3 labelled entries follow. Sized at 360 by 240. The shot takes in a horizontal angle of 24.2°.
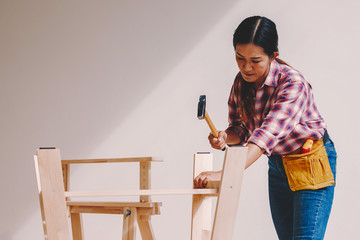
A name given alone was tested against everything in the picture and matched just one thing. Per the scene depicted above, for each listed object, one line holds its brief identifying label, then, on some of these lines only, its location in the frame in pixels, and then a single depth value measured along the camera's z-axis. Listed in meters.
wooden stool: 3.10
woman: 3.31
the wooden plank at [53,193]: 3.09
